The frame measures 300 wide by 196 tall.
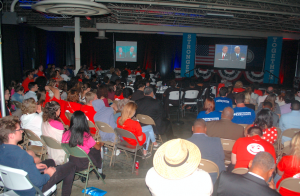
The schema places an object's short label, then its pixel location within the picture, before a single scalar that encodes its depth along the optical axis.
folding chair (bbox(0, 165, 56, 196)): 1.86
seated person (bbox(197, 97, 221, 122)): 3.74
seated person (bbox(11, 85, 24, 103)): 4.90
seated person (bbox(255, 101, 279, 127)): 3.91
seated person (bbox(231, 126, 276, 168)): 2.31
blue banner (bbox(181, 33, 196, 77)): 12.48
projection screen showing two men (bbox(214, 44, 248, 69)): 14.31
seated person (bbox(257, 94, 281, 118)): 4.29
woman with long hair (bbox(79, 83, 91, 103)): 5.29
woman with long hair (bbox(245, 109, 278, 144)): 3.07
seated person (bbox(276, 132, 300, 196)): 2.08
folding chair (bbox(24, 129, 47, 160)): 2.94
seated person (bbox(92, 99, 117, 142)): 3.58
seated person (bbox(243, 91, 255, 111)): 4.83
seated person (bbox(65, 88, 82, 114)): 4.12
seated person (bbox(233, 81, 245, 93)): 6.37
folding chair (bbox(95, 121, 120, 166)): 3.33
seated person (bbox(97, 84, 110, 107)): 4.46
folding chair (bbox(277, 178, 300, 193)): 1.95
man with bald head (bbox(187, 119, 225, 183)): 2.43
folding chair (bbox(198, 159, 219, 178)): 2.22
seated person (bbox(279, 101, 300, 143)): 3.59
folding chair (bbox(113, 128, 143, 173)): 3.12
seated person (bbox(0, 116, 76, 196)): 1.99
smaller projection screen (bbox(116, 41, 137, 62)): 15.33
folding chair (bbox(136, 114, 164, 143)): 3.81
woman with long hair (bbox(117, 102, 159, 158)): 3.28
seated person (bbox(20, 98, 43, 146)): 3.15
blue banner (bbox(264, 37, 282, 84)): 12.45
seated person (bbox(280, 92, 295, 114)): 4.53
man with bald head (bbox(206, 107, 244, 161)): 3.06
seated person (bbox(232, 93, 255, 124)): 3.95
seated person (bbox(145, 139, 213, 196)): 1.55
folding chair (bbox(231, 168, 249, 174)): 2.19
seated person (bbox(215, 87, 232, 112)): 5.02
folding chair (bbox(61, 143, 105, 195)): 2.51
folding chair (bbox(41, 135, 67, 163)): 2.62
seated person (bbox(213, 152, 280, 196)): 1.60
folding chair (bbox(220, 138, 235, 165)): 2.85
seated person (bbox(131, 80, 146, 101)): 5.20
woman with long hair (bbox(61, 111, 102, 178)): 2.58
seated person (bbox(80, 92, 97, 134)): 3.88
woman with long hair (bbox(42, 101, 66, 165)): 2.85
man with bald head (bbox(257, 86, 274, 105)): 5.61
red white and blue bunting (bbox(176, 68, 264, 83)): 14.38
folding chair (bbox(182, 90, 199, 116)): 6.25
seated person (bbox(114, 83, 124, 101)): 5.25
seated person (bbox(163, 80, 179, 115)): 6.12
